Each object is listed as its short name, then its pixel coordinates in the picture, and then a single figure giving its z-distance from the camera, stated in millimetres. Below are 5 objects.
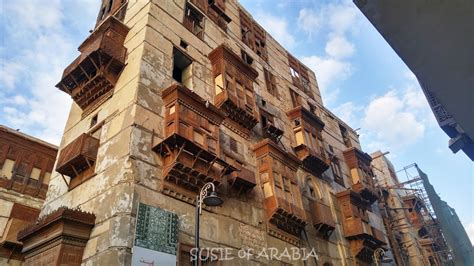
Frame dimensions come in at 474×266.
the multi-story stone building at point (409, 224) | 29125
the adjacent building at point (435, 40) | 2801
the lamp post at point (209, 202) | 8545
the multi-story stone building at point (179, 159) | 9914
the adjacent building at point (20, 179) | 14784
